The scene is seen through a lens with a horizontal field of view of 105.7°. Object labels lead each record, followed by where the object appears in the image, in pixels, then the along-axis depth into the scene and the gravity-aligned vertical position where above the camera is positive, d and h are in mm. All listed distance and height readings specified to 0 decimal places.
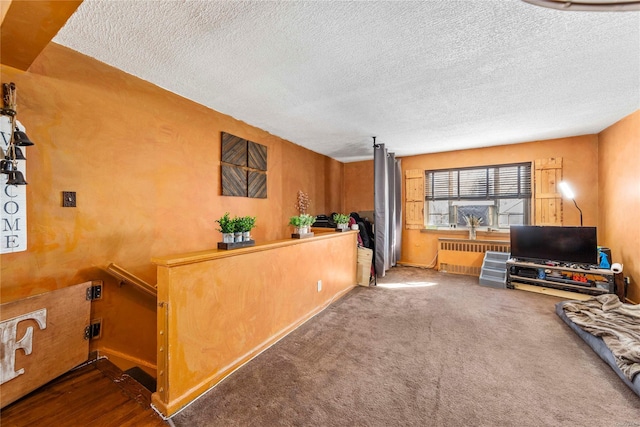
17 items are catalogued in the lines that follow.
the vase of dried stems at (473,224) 4637 -211
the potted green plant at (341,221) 3764 -127
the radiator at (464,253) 4480 -773
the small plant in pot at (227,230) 1963 -140
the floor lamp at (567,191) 3918 +361
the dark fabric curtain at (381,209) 4227 +69
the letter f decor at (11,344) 1479 -837
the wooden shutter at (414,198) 5207 +324
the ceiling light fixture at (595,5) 879 +776
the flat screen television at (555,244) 3432 -460
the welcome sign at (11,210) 1525 +16
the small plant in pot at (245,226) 2033 -111
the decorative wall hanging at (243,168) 3051 +616
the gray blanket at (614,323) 1771 -1042
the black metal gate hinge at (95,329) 1946 -945
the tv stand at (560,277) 3254 -944
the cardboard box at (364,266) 4141 -925
